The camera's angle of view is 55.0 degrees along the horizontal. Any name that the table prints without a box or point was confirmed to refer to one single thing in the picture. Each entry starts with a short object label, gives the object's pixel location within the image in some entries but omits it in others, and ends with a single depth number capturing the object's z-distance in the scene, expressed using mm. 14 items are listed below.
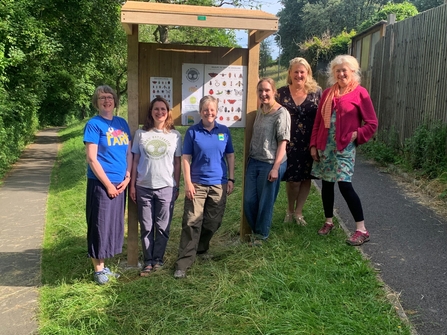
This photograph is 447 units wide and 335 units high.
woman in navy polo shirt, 4055
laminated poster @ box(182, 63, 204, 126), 4480
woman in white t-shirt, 4008
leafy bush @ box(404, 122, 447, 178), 6777
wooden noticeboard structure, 3850
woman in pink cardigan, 4211
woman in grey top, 4250
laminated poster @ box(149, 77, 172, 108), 4406
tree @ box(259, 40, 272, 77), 36375
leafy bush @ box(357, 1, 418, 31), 23423
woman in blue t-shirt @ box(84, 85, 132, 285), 3812
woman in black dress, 4473
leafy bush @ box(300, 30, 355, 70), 21016
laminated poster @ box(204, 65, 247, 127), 4543
